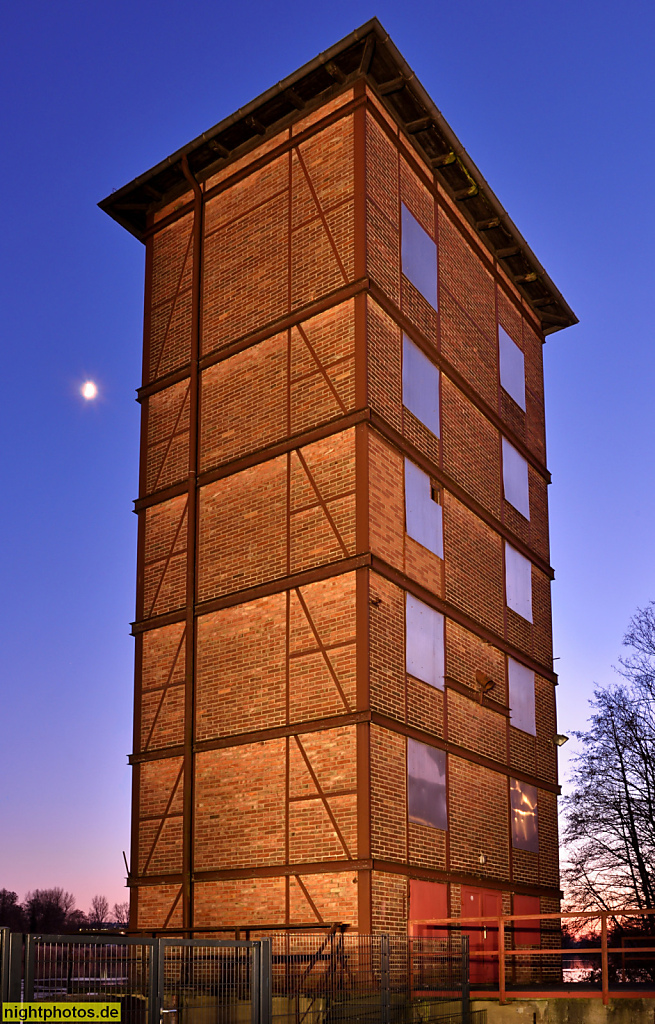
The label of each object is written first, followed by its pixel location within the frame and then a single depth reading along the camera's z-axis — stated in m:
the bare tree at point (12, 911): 95.86
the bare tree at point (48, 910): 102.56
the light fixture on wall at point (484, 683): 25.20
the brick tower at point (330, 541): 21.03
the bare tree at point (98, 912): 115.28
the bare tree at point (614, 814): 39.38
